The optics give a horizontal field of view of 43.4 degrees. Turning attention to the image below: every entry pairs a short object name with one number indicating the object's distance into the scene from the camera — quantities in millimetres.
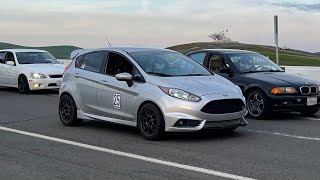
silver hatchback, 6210
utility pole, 13189
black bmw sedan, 8290
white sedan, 13454
